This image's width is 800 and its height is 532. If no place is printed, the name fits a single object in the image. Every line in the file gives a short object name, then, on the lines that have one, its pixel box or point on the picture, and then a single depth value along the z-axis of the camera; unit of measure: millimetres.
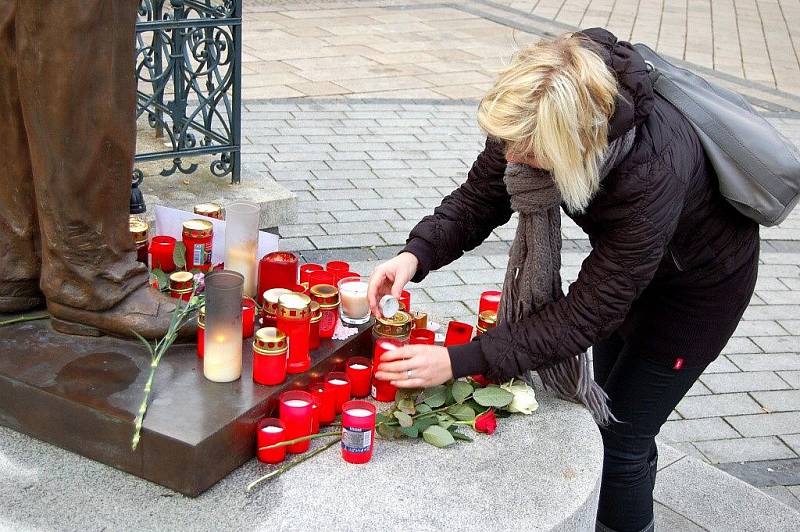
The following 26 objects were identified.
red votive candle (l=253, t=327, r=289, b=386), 2375
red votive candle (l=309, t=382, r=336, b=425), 2480
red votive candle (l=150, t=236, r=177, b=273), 2979
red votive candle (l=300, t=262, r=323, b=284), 2965
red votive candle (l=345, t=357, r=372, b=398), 2627
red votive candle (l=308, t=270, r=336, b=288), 2910
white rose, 2609
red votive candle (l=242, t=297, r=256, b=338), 2674
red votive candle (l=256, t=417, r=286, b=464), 2309
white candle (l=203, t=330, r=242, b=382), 2377
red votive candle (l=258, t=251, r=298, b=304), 2834
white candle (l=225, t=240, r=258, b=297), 2836
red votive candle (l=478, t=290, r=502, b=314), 2973
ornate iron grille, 4699
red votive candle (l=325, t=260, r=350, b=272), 3027
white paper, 3014
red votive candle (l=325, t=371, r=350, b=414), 2520
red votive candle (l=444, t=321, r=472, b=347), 2850
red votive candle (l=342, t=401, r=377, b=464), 2311
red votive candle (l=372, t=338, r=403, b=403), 2611
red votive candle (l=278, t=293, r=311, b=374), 2449
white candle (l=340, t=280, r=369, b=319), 2785
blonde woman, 2152
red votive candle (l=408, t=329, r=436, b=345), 2783
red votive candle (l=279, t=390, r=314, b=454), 2346
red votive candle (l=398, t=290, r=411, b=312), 2867
